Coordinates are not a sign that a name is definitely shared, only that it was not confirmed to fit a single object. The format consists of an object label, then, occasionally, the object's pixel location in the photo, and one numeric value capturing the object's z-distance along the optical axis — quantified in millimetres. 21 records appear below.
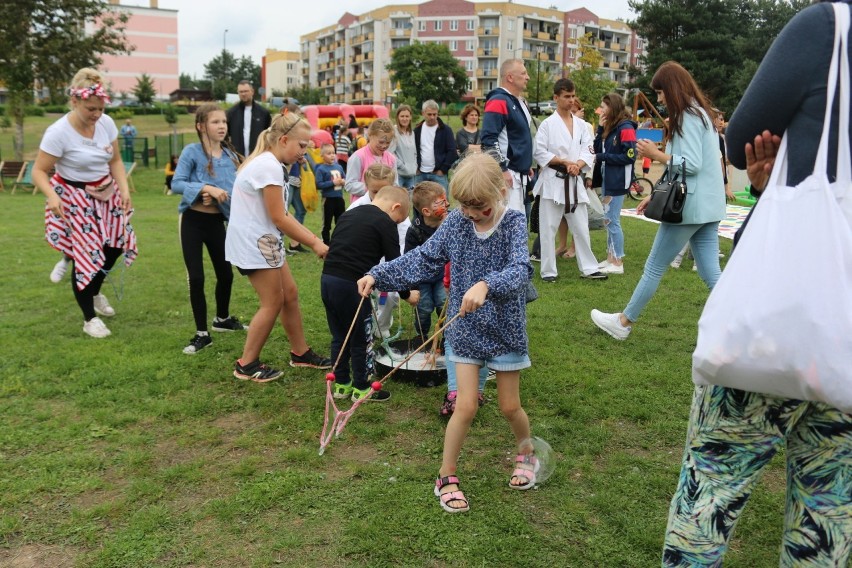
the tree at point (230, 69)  120688
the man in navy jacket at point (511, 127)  6715
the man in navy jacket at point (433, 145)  10211
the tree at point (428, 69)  65438
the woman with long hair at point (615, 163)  7957
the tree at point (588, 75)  30250
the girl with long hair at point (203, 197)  5160
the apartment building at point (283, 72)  120625
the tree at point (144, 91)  64250
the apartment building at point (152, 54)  94500
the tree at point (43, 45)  21344
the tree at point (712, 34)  32844
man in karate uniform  7484
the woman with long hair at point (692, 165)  4770
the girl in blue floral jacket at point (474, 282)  3033
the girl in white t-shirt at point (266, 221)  4438
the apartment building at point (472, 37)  85562
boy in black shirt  4184
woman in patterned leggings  1654
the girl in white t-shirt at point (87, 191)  5312
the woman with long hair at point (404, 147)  10008
